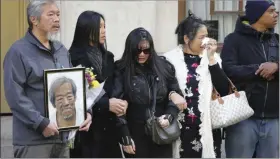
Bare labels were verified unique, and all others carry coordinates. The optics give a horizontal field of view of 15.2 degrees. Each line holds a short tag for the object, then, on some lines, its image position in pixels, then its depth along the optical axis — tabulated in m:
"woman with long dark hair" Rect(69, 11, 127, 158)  8.18
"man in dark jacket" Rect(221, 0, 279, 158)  8.70
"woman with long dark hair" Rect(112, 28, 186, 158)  8.15
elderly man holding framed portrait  6.98
